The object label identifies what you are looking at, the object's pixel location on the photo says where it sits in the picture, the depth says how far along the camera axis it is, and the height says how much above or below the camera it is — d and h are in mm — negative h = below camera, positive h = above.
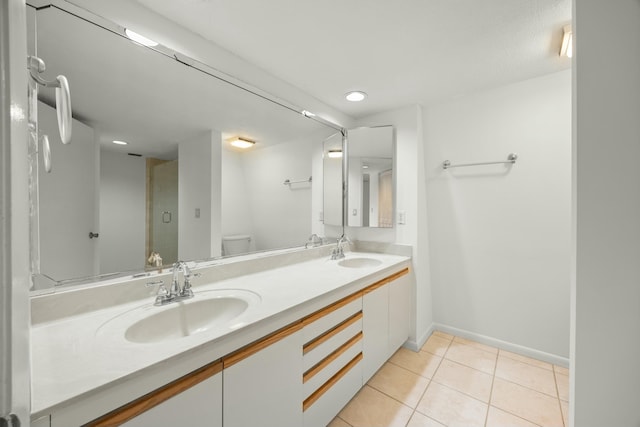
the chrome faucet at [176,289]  1105 -359
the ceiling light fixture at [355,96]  2020 +956
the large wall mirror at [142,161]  992 +263
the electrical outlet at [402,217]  2299 -48
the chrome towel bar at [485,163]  2014 +419
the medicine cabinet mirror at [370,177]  2348 +332
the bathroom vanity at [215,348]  633 -449
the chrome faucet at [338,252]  2180 -353
